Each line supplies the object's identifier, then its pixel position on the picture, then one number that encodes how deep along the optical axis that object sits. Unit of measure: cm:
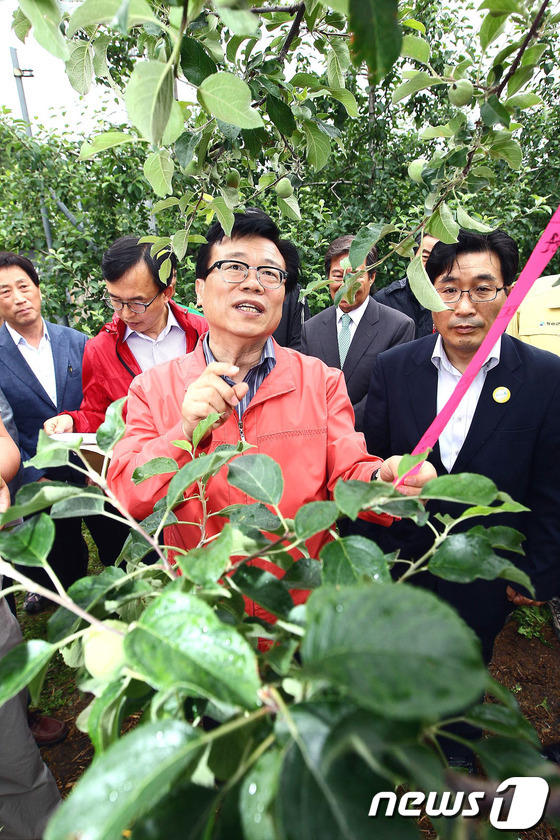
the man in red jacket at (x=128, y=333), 273
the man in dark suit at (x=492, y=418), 184
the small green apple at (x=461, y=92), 83
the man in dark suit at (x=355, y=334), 344
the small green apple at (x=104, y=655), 52
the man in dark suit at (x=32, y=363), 302
